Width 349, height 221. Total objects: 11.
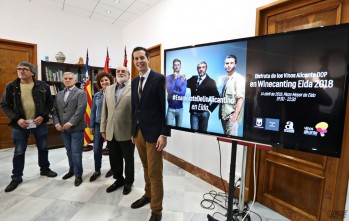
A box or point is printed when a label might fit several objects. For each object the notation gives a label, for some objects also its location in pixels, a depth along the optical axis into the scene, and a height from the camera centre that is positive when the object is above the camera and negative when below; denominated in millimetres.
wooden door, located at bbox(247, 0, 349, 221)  1567 -664
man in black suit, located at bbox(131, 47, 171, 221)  1694 -228
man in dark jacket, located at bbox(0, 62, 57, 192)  2412 -259
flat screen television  1051 +52
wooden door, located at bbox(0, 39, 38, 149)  3844 +530
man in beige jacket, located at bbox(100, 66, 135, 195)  2211 -399
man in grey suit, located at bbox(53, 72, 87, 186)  2504 -338
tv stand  1409 -715
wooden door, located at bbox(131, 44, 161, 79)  3811 +737
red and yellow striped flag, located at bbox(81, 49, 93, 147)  3816 -128
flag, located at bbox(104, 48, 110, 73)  4070 +564
